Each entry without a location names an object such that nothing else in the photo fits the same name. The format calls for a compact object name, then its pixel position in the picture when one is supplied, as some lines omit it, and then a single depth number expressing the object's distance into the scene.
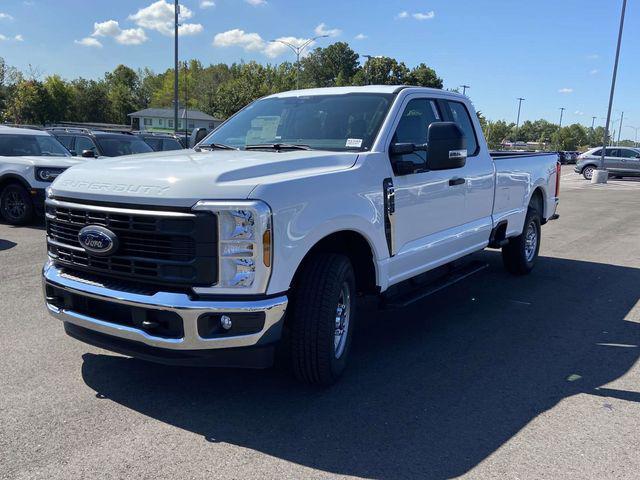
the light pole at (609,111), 28.18
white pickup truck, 3.37
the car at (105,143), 13.31
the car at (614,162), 31.16
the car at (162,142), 15.94
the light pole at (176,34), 24.97
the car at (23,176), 10.21
